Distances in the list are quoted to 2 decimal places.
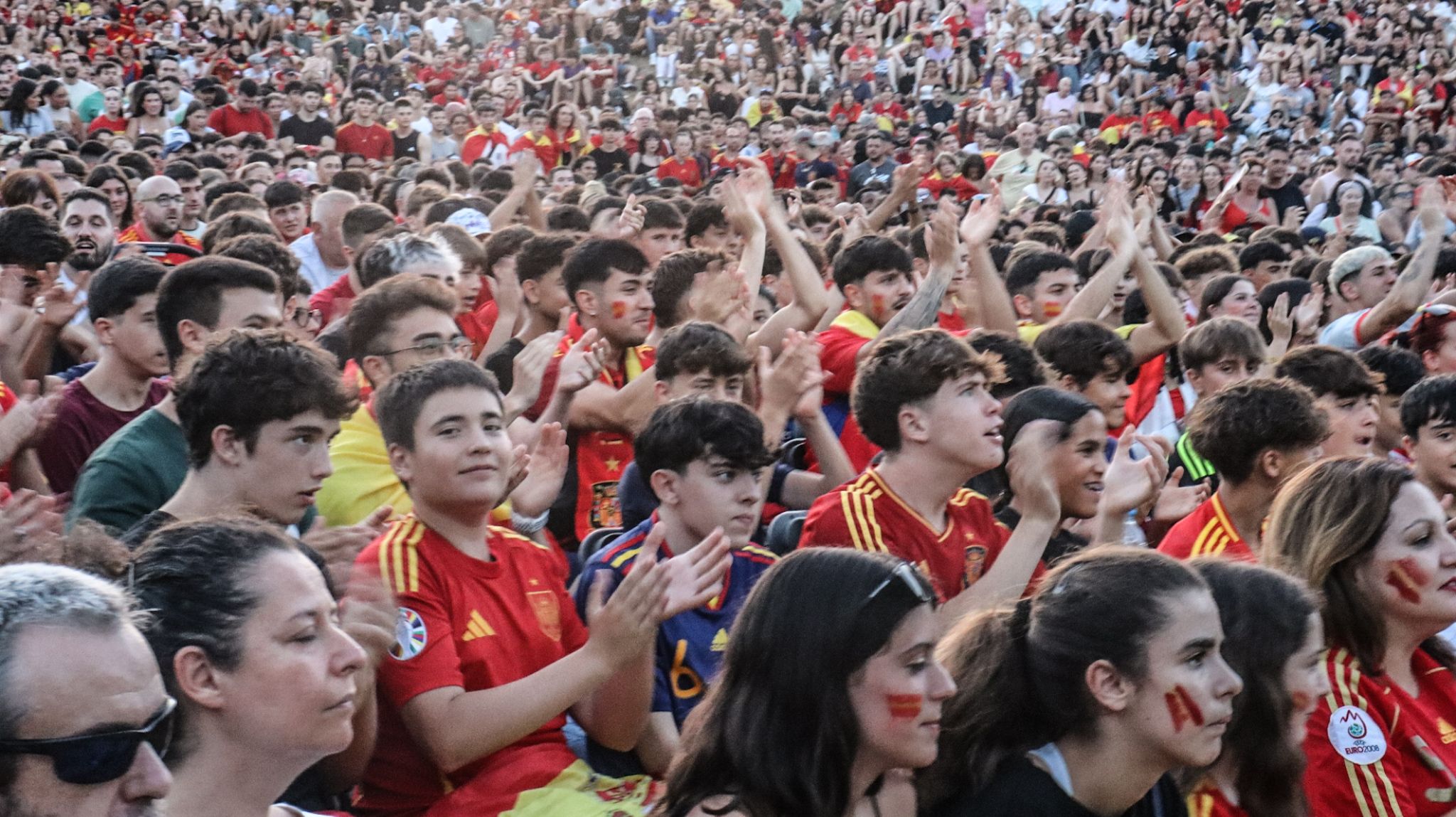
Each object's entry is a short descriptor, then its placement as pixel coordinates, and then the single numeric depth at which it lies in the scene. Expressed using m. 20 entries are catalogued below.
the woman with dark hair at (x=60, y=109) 14.71
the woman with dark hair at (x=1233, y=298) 7.62
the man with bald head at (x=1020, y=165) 17.16
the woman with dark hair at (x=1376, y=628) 3.28
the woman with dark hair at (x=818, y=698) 2.64
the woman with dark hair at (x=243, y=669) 2.43
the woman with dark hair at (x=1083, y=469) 4.35
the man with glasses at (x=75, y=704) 1.85
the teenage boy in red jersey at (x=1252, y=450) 4.50
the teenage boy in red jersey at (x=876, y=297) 6.19
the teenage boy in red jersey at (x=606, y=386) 5.37
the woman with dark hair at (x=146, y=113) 15.10
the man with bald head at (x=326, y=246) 8.75
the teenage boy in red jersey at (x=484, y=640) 3.12
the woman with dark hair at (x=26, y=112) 14.39
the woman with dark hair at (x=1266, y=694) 3.06
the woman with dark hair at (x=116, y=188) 9.55
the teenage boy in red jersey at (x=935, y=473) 4.21
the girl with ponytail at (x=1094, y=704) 2.89
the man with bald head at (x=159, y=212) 8.89
